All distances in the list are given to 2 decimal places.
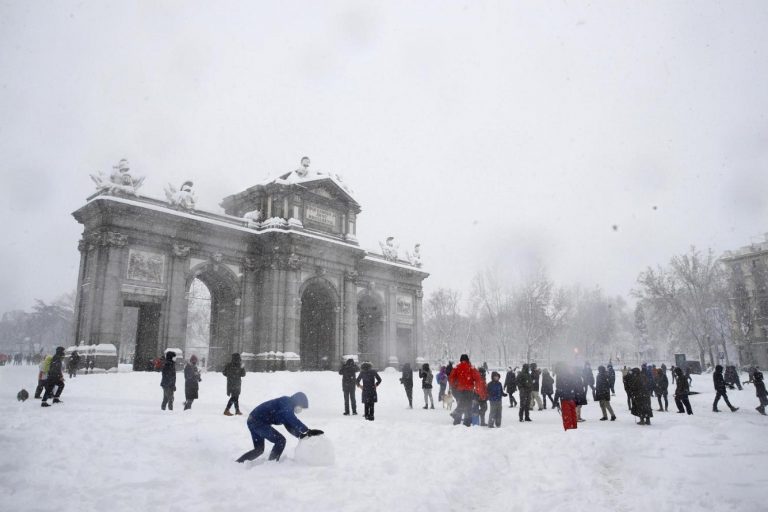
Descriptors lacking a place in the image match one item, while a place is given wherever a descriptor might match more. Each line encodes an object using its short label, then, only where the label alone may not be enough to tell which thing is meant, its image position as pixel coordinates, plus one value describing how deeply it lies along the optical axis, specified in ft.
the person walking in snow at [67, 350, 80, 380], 76.28
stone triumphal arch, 90.12
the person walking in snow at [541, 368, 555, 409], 62.80
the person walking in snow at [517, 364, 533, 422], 48.32
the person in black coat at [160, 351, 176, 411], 46.98
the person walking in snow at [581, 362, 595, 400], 71.31
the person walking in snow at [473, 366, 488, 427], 43.52
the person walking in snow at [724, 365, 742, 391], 75.15
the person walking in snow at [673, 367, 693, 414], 52.55
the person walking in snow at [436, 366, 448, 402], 62.88
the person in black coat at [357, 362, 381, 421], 45.80
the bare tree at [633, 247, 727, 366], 147.02
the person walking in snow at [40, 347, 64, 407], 45.91
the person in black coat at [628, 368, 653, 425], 44.42
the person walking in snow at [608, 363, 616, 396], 71.77
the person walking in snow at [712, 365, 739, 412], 53.52
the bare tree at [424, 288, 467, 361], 215.41
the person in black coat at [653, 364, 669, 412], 58.44
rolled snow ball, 27.04
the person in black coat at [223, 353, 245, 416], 44.93
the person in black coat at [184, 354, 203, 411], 48.21
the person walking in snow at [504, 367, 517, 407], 59.16
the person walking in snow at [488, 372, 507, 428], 44.42
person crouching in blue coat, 27.53
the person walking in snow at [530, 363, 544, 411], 59.55
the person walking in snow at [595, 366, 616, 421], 48.08
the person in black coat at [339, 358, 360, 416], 49.75
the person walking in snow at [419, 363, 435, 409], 59.36
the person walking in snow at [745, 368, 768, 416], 54.75
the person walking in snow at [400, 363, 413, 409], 60.23
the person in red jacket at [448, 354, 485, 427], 42.83
